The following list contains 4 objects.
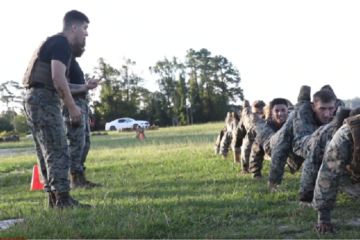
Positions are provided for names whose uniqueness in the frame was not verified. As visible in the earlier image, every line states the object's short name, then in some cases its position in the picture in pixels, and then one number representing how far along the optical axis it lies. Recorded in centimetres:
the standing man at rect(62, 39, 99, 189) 679
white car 5832
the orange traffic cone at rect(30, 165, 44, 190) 780
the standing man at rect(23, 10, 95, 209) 496
